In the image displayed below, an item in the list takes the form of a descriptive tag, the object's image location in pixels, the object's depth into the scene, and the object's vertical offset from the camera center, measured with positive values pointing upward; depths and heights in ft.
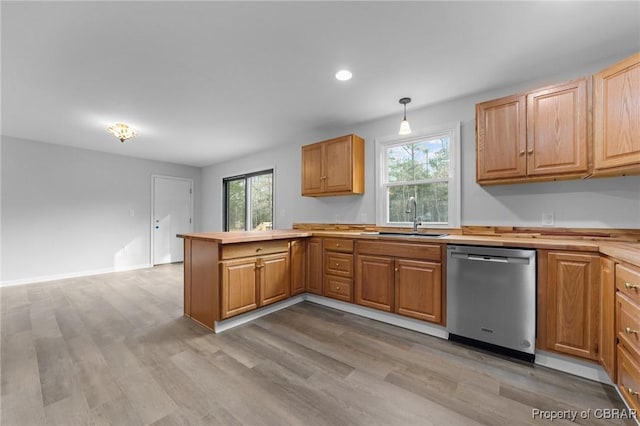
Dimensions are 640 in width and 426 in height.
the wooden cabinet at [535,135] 6.52 +2.11
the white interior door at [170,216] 18.79 -0.25
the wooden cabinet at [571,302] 5.64 -2.08
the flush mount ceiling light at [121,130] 11.35 +3.70
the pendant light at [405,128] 8.67 +2.86
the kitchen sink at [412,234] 8.82 -0.80
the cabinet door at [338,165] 10.88 +2.05
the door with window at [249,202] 16.67 +0.76
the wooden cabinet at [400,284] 7.73 -2.35
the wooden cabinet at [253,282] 8.16 -2.45
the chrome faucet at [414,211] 9.45 +0.04
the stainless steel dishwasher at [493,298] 6.31 -2.28
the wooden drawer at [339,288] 9.56 -2.93
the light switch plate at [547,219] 7.55 -0.22
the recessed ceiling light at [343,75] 7.63 +4.16
